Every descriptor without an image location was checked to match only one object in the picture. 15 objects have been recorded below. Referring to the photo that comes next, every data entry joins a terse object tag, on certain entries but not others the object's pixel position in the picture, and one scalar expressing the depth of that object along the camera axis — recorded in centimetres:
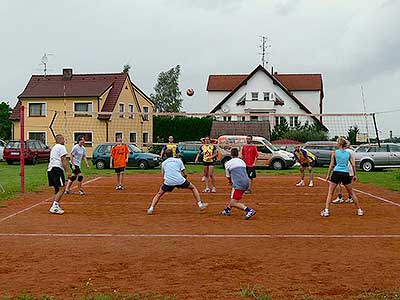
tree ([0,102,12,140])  7481
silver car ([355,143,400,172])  3175
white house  6222
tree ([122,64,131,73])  8181
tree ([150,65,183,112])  8281
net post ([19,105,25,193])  1873
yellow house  4291
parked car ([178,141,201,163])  3566
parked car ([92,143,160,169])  3331
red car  3767
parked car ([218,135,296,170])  3316
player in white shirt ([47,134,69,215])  1400
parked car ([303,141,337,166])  3425
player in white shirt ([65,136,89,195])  1836
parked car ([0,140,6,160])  4063
